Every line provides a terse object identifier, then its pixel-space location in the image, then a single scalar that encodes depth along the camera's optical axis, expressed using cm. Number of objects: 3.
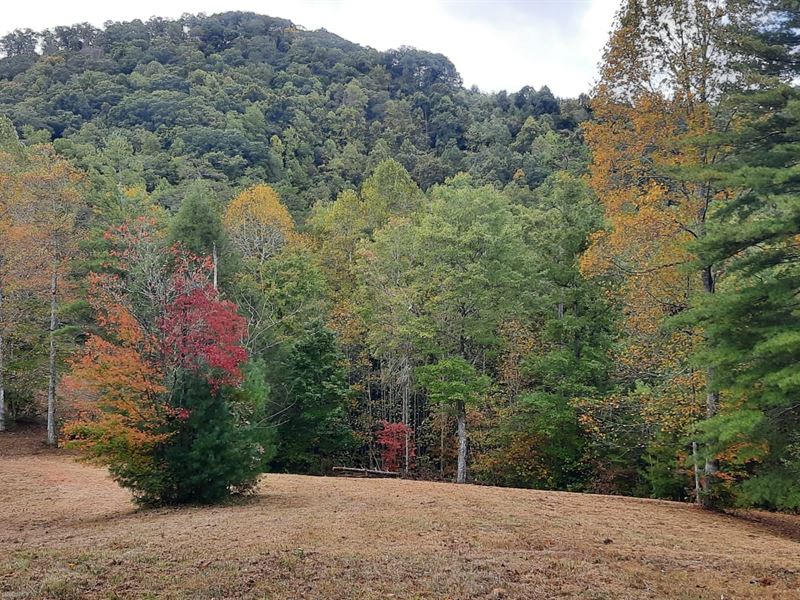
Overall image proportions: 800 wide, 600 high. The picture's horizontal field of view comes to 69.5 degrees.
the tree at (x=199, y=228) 2598
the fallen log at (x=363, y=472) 2428
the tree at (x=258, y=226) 3019
